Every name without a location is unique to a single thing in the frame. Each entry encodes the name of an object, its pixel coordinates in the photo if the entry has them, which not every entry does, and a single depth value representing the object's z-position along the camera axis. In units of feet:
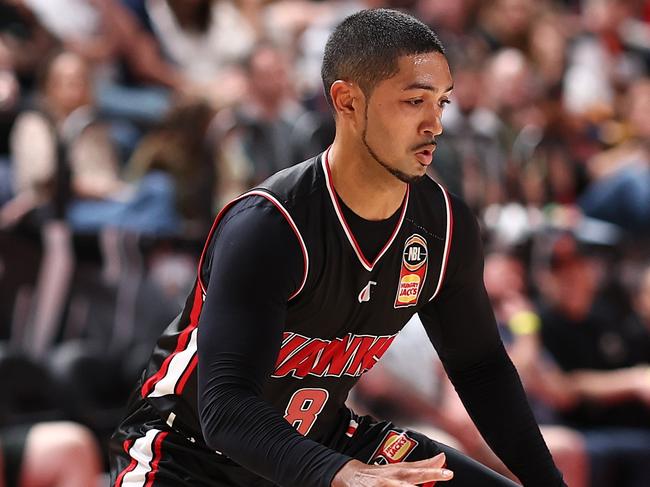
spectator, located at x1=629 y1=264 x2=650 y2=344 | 40.42
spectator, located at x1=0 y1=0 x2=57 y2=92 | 42.24
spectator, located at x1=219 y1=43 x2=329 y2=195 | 38.81
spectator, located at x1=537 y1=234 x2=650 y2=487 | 37.50
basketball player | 14.52
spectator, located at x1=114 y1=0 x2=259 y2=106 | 46.70
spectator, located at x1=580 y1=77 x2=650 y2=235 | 45.44
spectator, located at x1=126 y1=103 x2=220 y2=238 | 36.83
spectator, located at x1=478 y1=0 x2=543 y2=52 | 55.42
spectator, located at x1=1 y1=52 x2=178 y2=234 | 33.99
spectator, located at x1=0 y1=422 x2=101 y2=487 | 28.32
